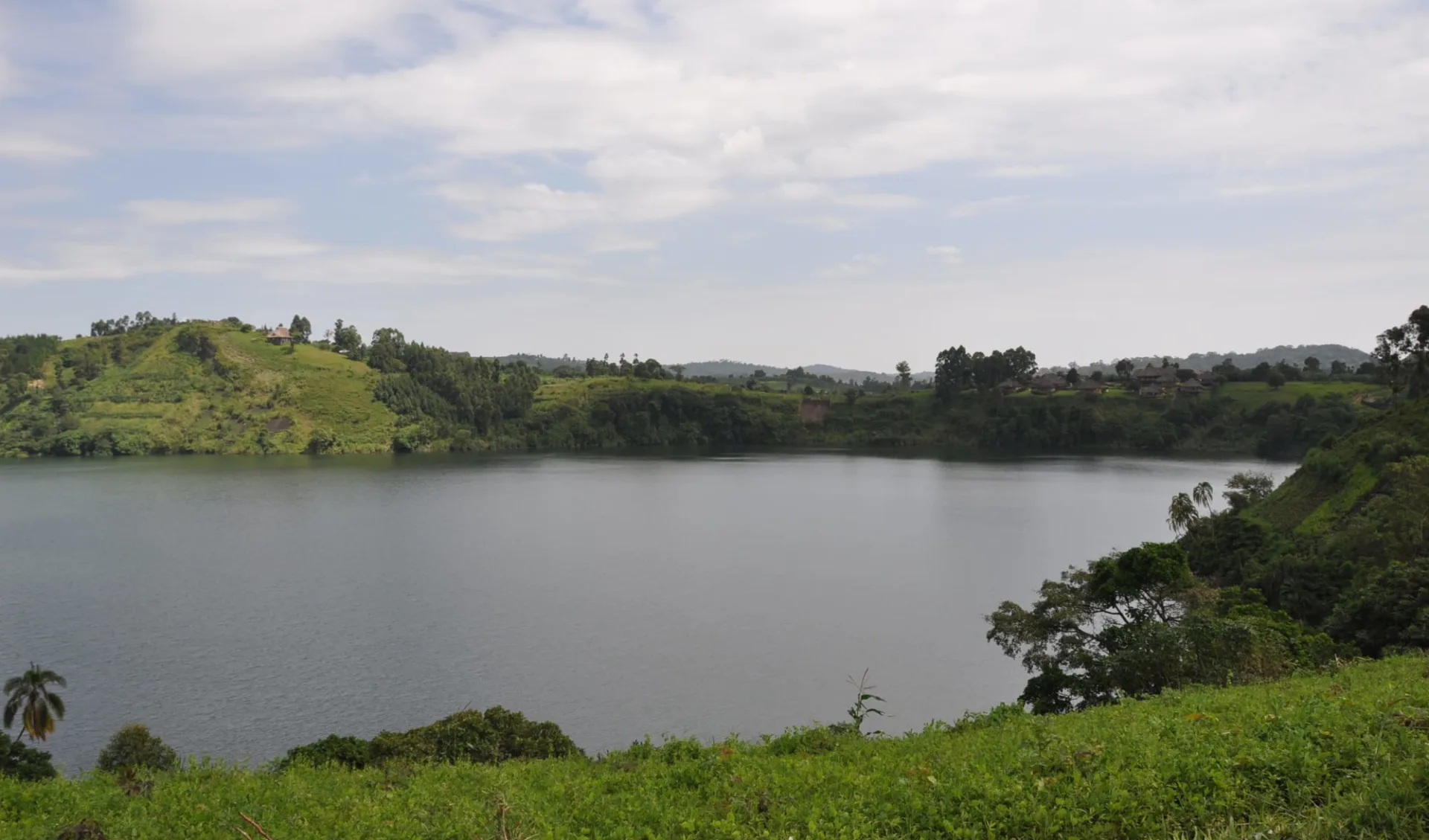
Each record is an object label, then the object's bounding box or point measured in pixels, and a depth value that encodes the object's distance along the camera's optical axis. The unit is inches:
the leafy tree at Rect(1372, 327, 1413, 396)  2694.4
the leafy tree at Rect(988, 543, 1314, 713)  926.4
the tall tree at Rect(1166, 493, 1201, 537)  2220.7
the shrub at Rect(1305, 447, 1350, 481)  1996.8
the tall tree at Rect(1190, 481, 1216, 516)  2661.4
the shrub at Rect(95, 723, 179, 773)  1060.5
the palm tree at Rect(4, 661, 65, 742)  1244.1
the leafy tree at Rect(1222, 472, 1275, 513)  2608.3
